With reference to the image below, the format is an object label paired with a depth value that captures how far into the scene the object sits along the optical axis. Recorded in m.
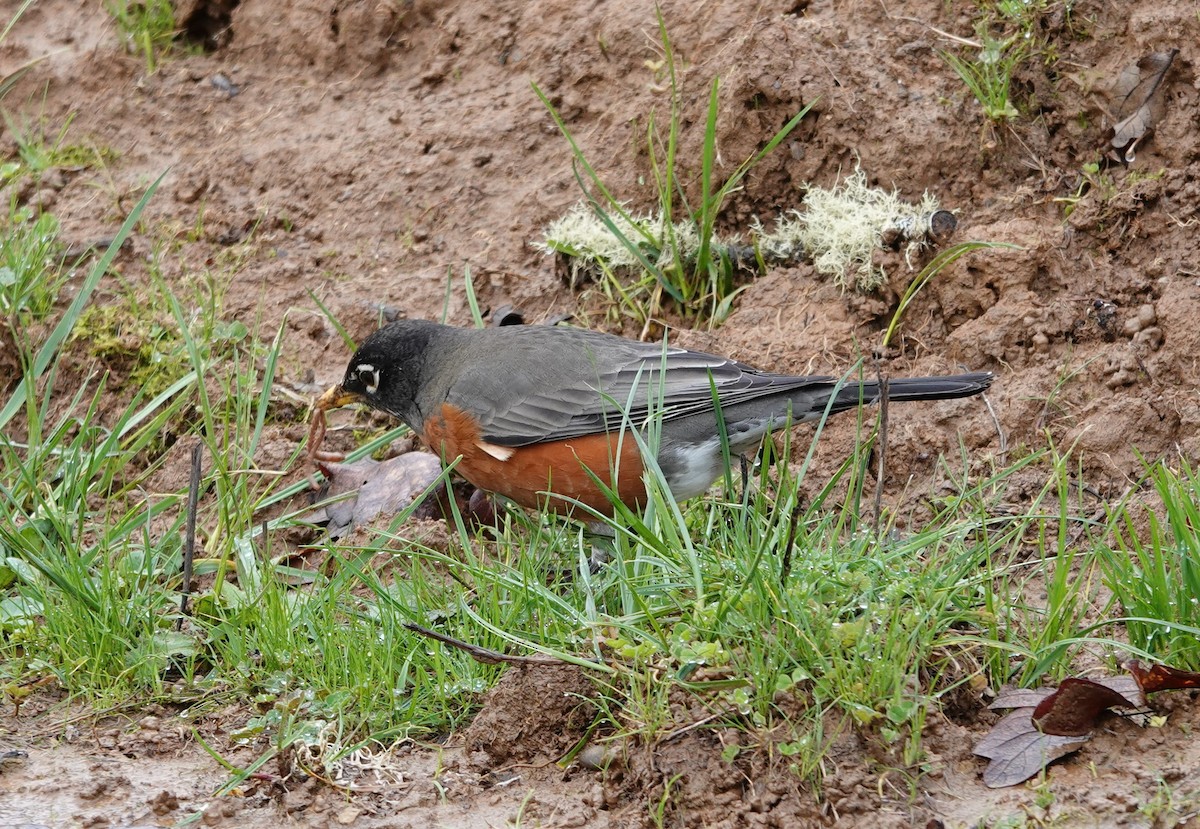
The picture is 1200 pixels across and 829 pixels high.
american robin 9.42
